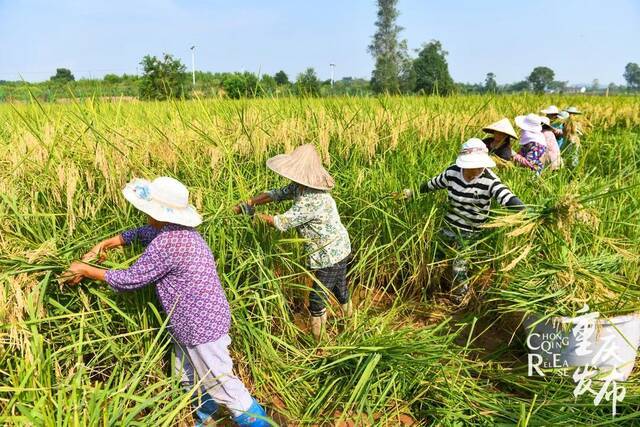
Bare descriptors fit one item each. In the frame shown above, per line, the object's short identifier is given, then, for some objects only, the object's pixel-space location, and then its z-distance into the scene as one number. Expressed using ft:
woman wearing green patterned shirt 8.41
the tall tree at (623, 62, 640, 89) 338.71
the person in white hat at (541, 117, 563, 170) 14.60
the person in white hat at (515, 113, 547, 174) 14.26
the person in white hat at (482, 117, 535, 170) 12.54
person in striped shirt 9.48
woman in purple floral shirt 6.42
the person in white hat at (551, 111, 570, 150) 19.52
